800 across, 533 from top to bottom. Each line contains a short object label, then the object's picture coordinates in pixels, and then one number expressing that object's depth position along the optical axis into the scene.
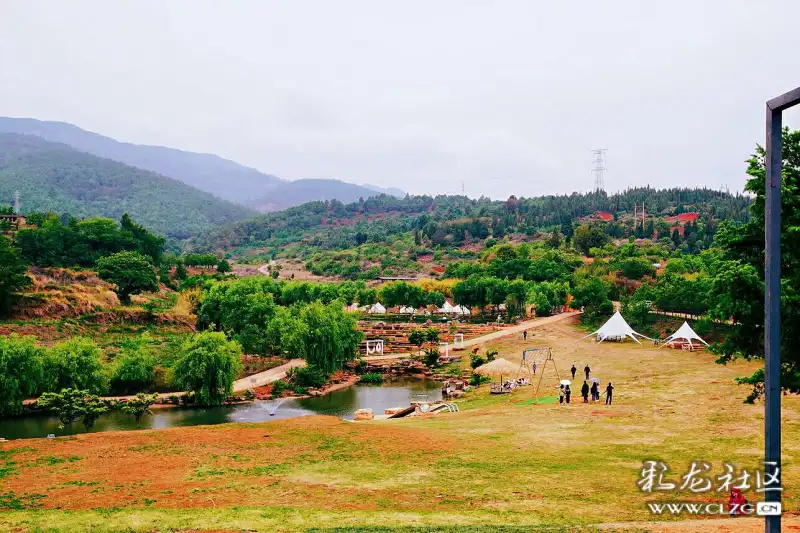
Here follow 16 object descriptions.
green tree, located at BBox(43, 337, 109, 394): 30.61
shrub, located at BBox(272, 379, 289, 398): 37.28
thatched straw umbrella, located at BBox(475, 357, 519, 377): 32.62
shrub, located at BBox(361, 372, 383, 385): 42.84
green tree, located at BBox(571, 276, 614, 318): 57.72
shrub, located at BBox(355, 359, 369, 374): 45.03
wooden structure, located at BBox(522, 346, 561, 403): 40.78
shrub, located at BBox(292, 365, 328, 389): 39.53
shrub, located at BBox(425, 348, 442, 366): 45.62
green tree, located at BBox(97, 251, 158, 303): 61.88
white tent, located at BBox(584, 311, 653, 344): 46.38
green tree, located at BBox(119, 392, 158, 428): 29.00
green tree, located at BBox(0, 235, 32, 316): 51.03
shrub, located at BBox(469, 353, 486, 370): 40.44
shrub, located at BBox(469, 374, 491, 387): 37.56
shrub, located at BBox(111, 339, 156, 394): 35.56
